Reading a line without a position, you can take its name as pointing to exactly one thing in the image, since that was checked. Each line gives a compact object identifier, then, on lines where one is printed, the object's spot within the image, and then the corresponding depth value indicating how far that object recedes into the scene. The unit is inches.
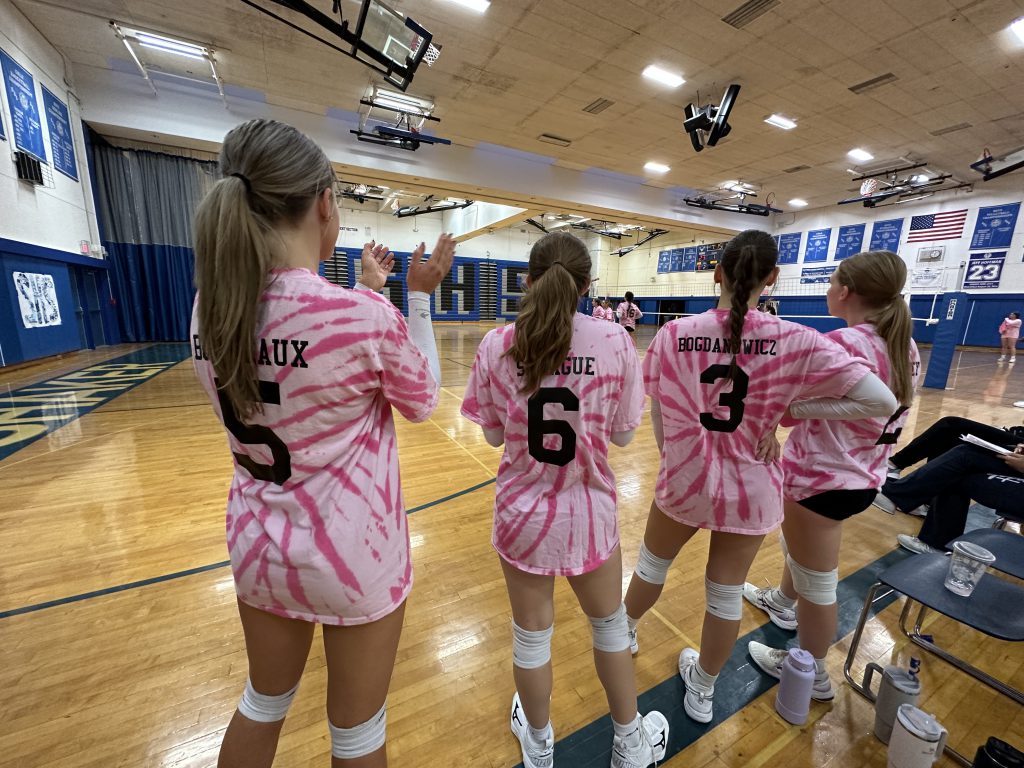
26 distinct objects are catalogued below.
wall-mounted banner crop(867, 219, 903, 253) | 557.3
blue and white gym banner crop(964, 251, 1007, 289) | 495.8
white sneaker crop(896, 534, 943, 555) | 103.9
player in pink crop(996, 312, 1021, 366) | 453.7
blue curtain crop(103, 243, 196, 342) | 406.0
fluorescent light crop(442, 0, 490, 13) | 208.4
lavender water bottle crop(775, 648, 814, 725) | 59.4
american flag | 511.2
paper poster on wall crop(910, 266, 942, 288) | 528.4
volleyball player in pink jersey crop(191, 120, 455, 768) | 29.0
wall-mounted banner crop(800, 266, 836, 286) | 616.2
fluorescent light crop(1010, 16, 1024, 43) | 217.7
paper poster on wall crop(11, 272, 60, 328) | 267.1
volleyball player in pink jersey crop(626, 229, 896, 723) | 48.5
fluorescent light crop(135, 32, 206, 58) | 241.7
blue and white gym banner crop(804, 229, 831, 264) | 616.4
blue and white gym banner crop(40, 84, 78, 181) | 284.5
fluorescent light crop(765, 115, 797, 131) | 324.5
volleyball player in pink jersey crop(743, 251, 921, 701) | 58.5
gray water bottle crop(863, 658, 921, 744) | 55.8
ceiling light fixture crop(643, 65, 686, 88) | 264.5
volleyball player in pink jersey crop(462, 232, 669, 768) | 41.8
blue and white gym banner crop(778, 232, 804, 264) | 650.2
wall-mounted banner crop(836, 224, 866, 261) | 583.7
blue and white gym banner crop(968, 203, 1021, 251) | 477.7
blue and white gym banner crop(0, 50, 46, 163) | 242.1
